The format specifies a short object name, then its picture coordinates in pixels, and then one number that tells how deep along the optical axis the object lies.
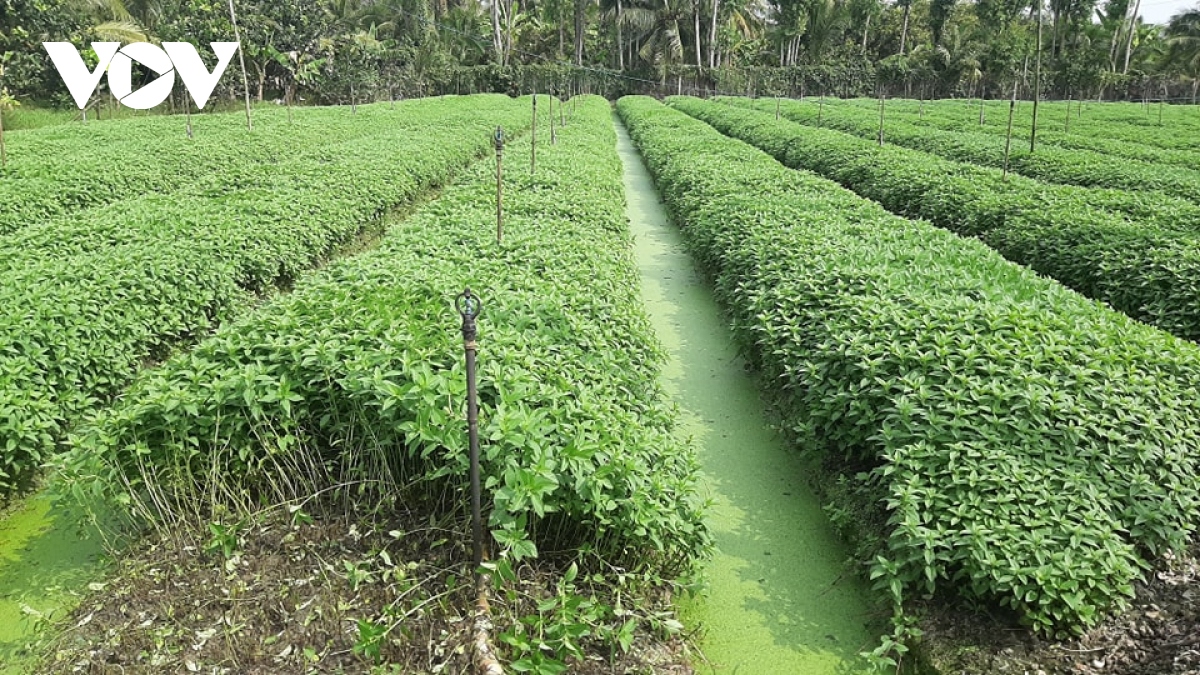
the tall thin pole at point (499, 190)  6.24
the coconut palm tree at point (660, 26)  54.16
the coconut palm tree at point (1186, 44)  45.94
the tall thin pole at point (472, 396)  2.91
